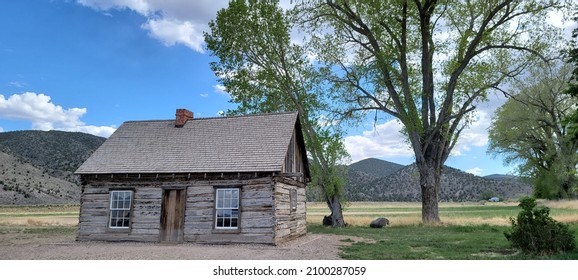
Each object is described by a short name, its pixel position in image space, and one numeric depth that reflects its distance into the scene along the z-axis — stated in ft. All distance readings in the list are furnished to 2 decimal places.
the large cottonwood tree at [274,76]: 94.99
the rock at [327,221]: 98.25
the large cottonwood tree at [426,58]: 91.25
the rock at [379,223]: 89.56
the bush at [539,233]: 45.11
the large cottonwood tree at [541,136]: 142.31
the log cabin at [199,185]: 61.00
